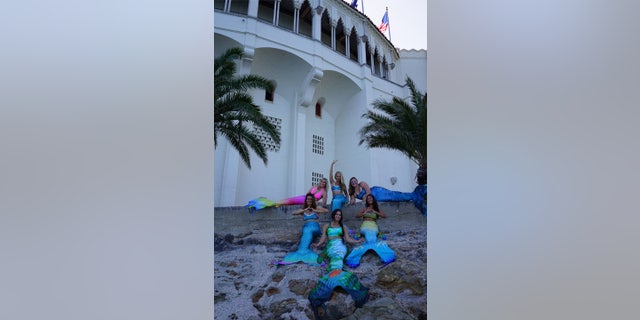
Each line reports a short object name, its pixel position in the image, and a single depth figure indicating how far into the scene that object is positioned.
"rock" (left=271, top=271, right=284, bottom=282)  4.57
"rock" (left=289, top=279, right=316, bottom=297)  4.38
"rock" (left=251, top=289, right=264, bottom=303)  4.26
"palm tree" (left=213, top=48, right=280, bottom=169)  5.42
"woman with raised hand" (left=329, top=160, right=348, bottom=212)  5.77
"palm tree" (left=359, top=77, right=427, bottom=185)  5.93
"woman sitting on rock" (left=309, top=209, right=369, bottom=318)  4.28
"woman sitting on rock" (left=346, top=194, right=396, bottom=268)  4.83
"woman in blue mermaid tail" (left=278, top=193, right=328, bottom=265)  4.88
